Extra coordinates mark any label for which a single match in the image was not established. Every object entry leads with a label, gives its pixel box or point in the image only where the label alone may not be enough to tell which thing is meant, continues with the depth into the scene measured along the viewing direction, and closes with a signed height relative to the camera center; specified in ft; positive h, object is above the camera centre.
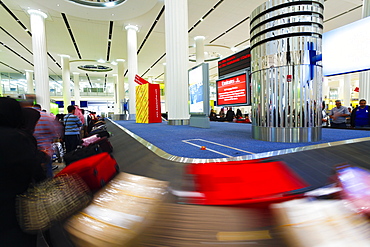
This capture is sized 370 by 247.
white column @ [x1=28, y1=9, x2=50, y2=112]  34.17 +11.05
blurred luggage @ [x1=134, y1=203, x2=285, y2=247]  2.36 -1.44
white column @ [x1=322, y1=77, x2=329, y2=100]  80.60 +11.00
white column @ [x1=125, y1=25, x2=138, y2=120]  39.86 +11.38
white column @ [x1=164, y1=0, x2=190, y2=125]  18.38 +5.38
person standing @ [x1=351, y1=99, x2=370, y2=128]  17.11 -0.28
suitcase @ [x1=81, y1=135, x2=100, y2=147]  10.76 -1.29
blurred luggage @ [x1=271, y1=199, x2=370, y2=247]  2.33 -1.42
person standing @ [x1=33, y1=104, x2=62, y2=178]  10.74 -0.79
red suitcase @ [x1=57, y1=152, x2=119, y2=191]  4.33 -1.26
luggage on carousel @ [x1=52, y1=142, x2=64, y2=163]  18.52 -3.53
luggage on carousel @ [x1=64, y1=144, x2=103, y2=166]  6.94 -1.28
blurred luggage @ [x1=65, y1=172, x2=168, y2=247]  2.81 -1.57
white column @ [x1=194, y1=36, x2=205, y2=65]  47.20 +16.30
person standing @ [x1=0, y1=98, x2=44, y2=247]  3.93 -1.09
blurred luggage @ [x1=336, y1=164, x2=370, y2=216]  2.91 -1.23
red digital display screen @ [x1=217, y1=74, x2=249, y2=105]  19.43 +2.63
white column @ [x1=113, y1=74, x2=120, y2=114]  81.05 +16.03
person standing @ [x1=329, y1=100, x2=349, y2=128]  18.71 -0.17
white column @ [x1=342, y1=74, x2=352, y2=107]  64.75 +7.42
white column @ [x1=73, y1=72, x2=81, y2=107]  78.48 +12.57
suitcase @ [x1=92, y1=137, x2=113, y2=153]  7.27 -1.14
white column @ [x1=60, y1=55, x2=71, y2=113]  61.00 +12.04
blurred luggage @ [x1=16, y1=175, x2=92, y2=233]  3.87 -1.74
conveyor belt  3.62 -1.05
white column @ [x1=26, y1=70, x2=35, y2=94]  74.42 +14.60
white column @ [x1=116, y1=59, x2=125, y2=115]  58.80 +12.07
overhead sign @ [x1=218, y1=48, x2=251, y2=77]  21.65 +6.25
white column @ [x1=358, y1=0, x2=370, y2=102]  23.03 +3.29
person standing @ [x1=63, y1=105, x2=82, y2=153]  17.70 -1.09
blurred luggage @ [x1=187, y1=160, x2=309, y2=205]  2.85 -1.08
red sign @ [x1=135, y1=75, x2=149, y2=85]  27.48 +5.19
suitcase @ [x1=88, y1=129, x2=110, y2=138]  13.07 -1.14
